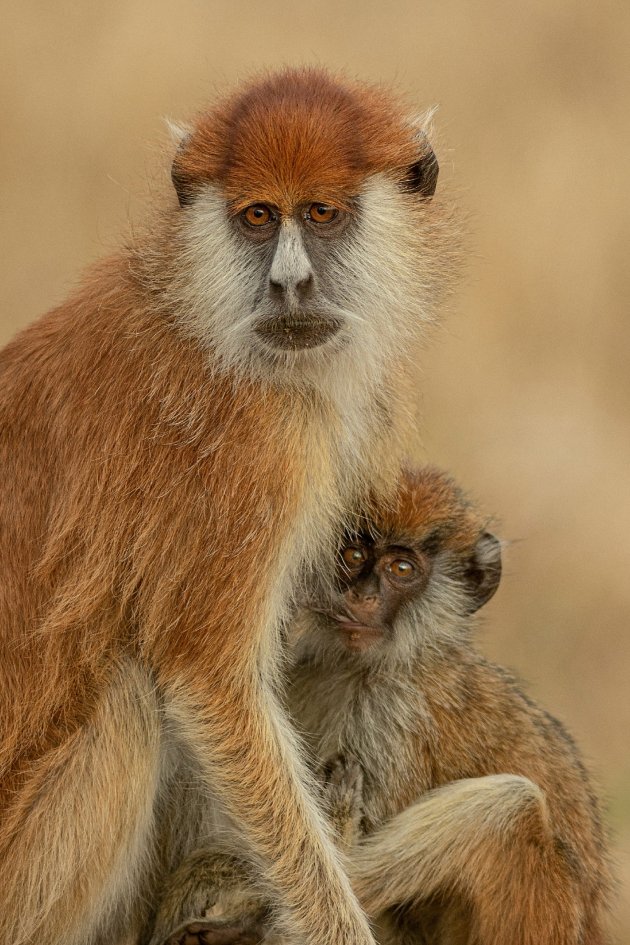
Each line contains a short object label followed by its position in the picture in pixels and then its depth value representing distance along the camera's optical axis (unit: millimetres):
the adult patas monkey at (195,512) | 10648
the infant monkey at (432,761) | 11516
